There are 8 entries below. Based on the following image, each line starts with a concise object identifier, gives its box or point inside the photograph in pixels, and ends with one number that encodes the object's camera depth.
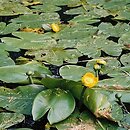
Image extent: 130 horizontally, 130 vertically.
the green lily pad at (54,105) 1.82
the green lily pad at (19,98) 1.90
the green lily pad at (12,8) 3.04
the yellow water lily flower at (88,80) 1.83
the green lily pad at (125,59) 2.28
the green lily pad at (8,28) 2.67
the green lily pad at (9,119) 1.81
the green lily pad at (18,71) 2.08
